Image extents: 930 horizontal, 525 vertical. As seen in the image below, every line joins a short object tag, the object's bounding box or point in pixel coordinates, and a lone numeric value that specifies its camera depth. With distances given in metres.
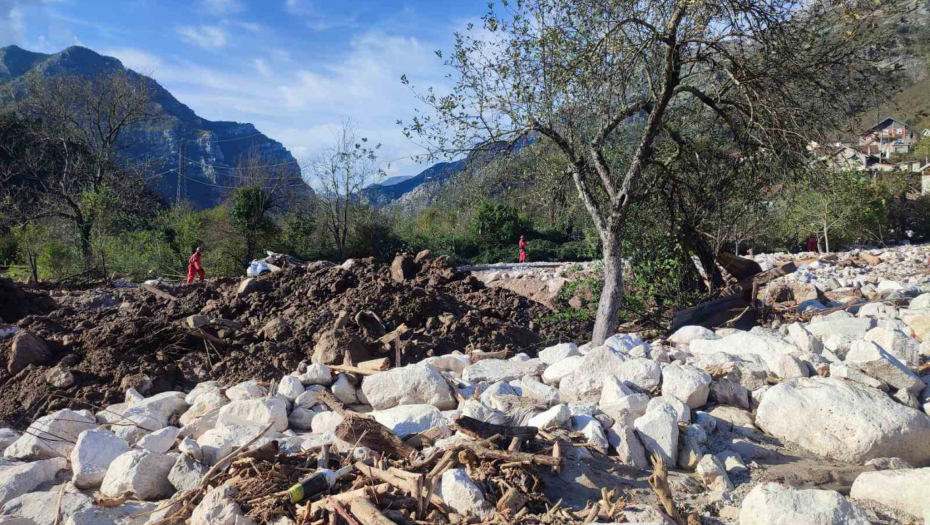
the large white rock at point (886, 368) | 4.08
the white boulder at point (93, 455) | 3.45
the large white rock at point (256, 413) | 4.07
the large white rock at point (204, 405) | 4.45
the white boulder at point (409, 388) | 4.29
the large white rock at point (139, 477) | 3.22
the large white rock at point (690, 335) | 5.82
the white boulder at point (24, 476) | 3.33
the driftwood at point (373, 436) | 3.24
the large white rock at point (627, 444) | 3.25
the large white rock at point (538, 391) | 4.12
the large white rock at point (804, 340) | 4.90
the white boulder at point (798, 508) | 2.45
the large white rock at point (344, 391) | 4.63
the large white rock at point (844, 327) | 5.53
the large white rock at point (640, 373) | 4.19
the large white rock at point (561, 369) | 4.45
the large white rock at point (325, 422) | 3.93
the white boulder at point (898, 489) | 2.69
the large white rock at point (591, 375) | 4.20
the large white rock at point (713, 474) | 3.07
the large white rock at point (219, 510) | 2.66
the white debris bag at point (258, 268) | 12.73
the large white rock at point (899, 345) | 4.63
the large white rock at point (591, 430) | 3.32
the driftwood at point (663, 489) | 2.70
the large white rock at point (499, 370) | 4.73
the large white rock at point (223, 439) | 3.45
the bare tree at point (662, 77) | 5.68
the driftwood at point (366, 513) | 2.47
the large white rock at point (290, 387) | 4.47
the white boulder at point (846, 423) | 3.42
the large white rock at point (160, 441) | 3.74
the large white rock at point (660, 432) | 3.31
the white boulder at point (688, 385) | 3.96
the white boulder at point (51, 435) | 4.02
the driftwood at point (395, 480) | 2.66
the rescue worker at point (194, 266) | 14.14
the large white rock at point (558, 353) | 5.11
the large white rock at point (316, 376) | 4.74
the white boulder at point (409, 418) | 3.66
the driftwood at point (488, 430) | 3.21
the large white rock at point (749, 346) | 4.71
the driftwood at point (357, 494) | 2.65
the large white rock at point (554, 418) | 3.50
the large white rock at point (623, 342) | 5.15
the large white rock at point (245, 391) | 4.60
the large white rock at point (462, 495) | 2.58
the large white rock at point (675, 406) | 3.60
